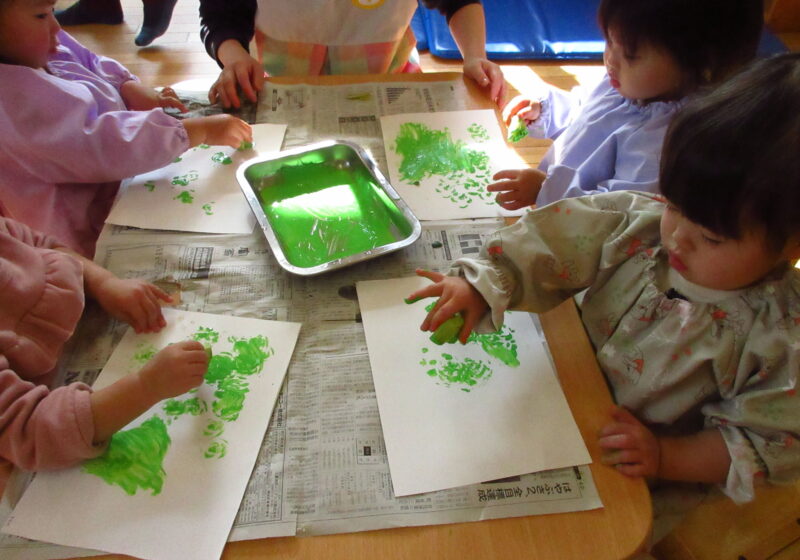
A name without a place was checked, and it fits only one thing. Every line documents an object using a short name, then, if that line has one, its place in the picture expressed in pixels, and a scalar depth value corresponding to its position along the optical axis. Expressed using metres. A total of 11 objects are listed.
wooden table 0.54
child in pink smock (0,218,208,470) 0.56
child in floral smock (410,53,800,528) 0.50
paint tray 0.83
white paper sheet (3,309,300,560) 0.53
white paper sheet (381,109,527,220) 0.92
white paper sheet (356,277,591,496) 0.60
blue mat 2.31
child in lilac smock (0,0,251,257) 0.81
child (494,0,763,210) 0.75
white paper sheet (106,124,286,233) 0.87
